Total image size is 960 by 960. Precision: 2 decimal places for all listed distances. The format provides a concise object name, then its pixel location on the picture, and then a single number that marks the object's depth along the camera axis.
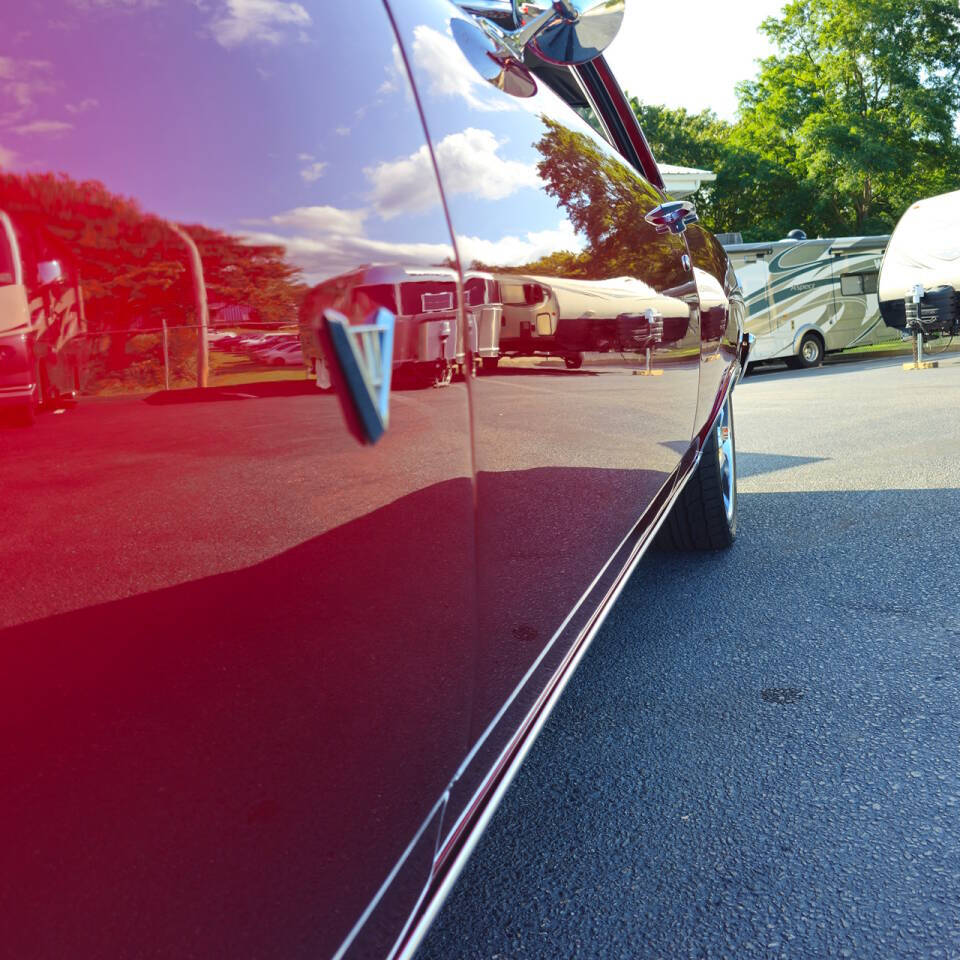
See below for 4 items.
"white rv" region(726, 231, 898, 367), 17.03
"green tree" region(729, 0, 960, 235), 28.98
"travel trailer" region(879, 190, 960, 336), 13.57
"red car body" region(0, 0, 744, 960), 0.70
